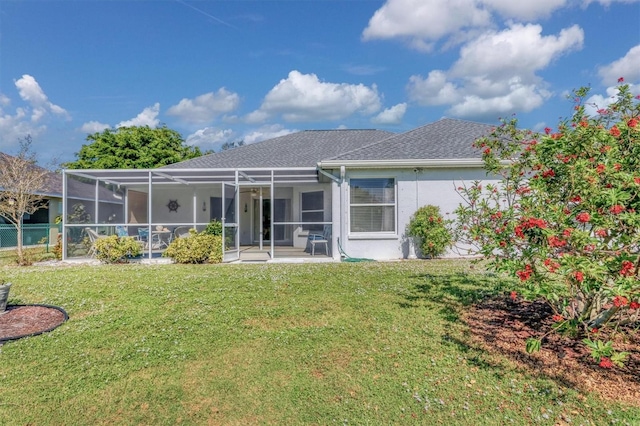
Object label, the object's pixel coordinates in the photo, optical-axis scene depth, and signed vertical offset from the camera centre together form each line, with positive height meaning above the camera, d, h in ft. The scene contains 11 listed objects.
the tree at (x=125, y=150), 99.66 +20.17
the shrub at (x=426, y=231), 35.81 -1.56
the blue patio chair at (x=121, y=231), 40.70 -1.49
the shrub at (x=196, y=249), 35.96 -3.27
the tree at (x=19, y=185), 40.34 +4.24
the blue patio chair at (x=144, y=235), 45.02 -2.16
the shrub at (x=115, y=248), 36.35 -3.19
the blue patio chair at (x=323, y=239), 39.63 -2.56
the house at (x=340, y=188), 37.68 +3.48
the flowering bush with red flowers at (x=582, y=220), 9.76 -0.16
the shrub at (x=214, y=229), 38.24 -1.23
